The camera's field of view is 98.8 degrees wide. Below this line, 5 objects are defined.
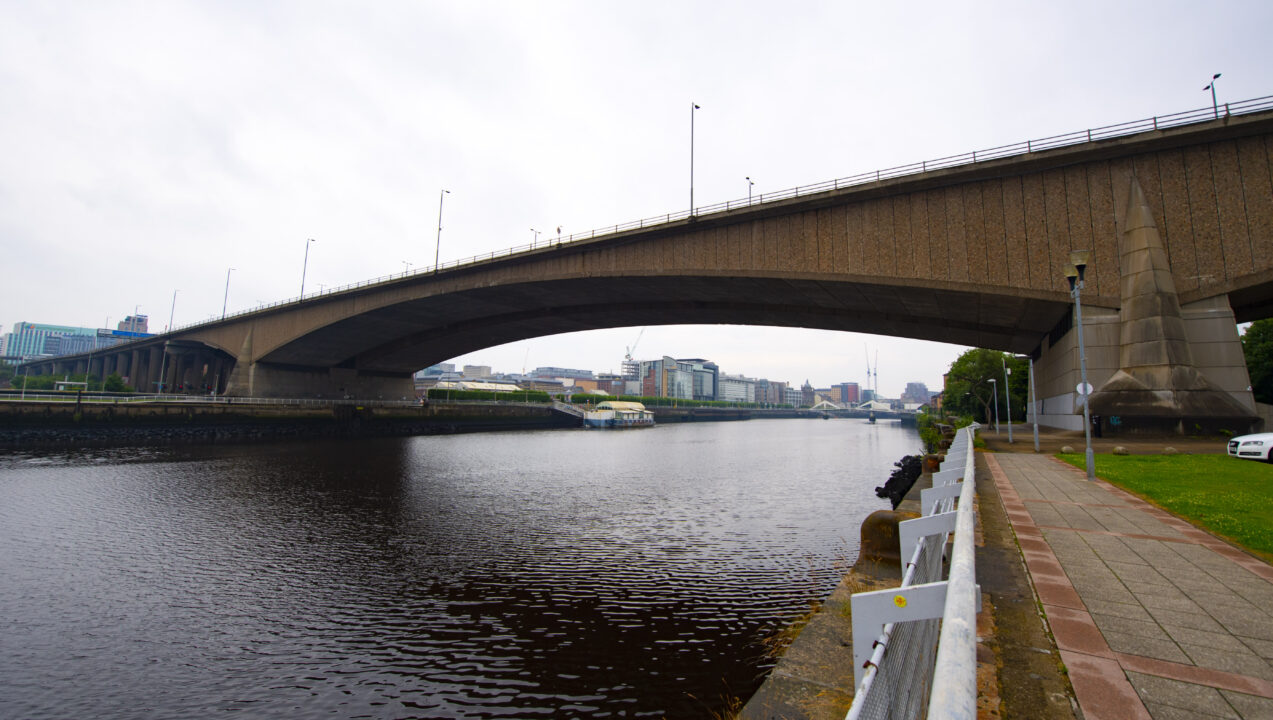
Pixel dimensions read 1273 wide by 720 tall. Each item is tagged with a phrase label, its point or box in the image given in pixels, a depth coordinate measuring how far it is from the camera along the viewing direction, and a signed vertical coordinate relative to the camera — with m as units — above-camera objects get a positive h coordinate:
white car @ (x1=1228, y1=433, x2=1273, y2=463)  16.69 -0.59
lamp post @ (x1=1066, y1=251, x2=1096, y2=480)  16.20 +4.38
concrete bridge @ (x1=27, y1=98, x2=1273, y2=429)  25.34 +9.79
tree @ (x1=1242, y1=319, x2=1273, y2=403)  43.44 +5.54
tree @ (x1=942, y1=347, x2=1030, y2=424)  67.38 +5.45
